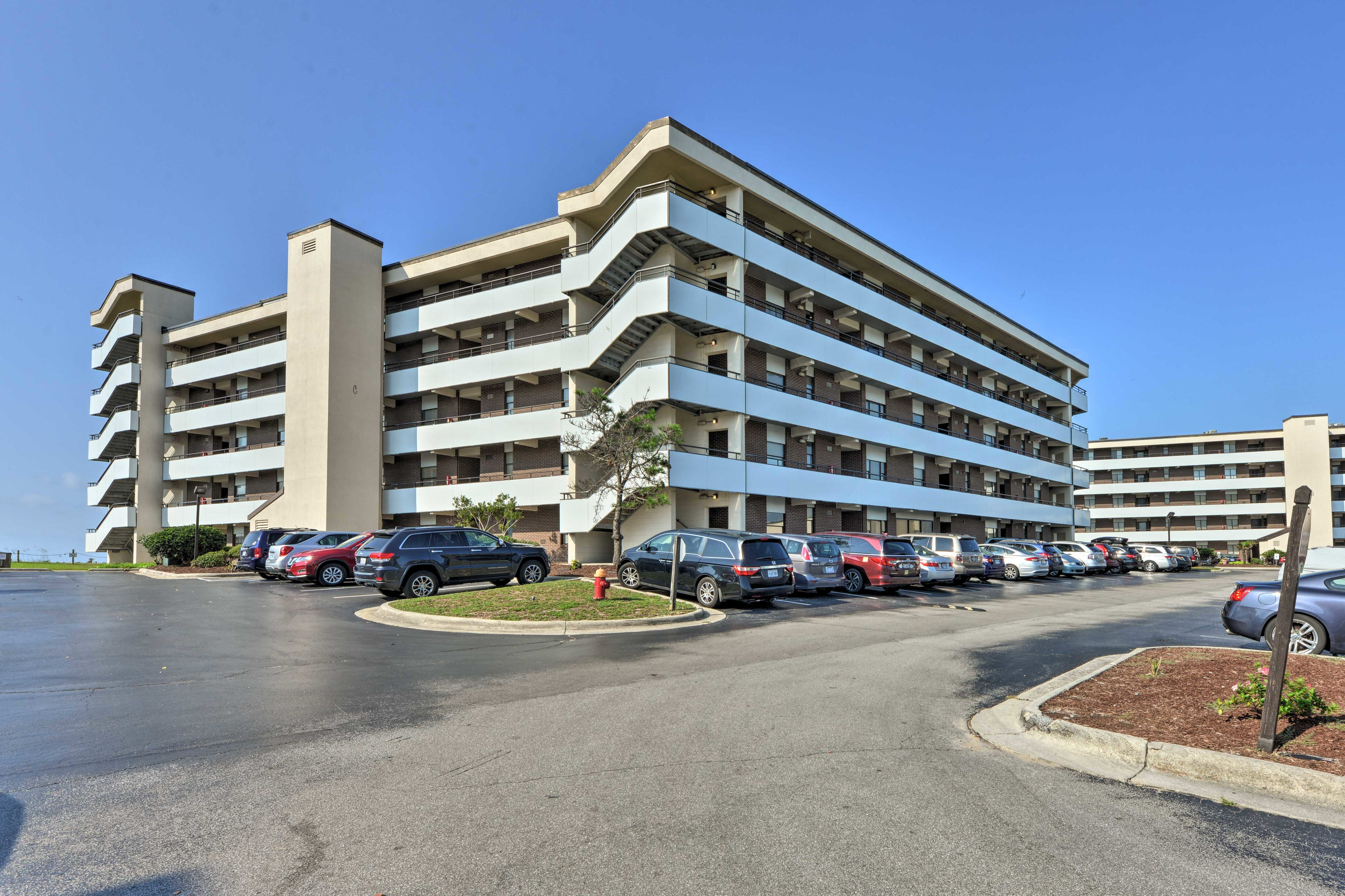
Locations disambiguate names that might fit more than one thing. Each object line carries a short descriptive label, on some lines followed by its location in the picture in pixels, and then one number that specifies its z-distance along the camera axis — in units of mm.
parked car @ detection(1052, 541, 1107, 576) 39219
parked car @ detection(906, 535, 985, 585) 27047
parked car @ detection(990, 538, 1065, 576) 34344
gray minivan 20281
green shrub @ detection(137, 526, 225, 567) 39062
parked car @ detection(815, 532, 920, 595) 22391
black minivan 17328
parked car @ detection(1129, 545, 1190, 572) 46031
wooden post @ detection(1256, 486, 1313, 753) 5629
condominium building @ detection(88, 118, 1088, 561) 31328
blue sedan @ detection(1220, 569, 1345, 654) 10852
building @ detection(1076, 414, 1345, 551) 79562
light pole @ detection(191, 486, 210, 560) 38375
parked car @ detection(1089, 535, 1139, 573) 43625
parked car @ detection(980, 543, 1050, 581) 32844
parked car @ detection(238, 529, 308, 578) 28438
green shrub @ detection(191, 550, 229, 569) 33625
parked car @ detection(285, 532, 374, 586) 24047
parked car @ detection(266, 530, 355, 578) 24891
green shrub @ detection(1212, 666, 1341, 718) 6281
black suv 18781
